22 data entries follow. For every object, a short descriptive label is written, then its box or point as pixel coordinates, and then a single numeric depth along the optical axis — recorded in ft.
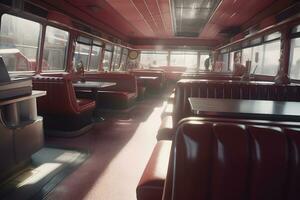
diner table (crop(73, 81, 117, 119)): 15.07
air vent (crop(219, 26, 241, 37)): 30.83
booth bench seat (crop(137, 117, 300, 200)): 3.02
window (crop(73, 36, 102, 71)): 24.03
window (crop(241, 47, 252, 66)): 25.14
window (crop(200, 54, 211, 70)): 49.90
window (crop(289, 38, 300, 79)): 15.57
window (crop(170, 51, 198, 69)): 50.67
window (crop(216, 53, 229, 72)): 37.61
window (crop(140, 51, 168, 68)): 50.90
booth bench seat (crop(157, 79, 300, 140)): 9.72
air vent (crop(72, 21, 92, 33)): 21.51
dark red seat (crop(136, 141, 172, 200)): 4.65
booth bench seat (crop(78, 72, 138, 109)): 20.12
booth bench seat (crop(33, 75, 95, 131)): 13.08
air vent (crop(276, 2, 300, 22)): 14.99
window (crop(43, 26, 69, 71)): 18.92
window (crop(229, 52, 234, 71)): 34.23
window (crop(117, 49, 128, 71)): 42.43
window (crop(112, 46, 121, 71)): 37.63
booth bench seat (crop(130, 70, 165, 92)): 31.58
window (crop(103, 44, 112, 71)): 32.75
